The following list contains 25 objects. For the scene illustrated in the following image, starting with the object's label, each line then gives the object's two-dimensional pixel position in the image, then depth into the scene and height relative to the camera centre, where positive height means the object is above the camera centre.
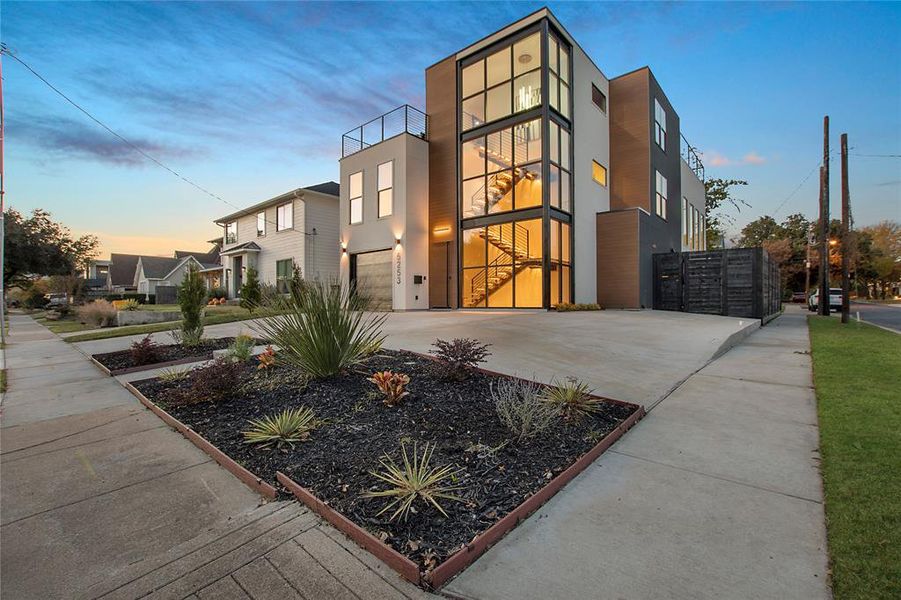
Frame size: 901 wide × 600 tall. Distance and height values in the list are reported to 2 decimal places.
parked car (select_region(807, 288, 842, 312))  27.56 -0.51
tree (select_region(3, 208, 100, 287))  27.56 +3.80
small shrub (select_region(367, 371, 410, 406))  3.91 -0.91
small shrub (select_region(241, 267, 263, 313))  17.44 +0.51
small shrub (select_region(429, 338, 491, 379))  4.59 -0.75
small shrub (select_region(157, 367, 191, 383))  5.21 -1.06
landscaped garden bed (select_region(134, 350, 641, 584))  2.23 -1.21
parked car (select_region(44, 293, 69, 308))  31.12 +0.02
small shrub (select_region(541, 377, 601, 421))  3.77 -1.07
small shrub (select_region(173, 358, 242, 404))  4.19 -0.97
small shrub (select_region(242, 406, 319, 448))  3.20 -1.14
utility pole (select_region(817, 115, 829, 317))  18.61 +2.93
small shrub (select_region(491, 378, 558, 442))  3.27 -1.05
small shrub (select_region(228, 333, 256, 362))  6.00 -0.83
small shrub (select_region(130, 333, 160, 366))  6.40 -0.92
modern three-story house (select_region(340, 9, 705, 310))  14.55 +4.64
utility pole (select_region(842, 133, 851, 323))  14.70 +2.37
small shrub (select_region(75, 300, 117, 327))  14.04 -0.58
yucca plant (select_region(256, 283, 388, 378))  4.58 -0.36
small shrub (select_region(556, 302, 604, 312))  13.83 -0.43
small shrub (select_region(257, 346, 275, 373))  5.34 -0.88
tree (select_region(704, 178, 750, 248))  32.78 +7.83
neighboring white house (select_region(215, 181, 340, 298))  20.89 +3.51
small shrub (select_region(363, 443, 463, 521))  2.27 -1.18
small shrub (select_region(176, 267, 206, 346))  7.88 -0.21
